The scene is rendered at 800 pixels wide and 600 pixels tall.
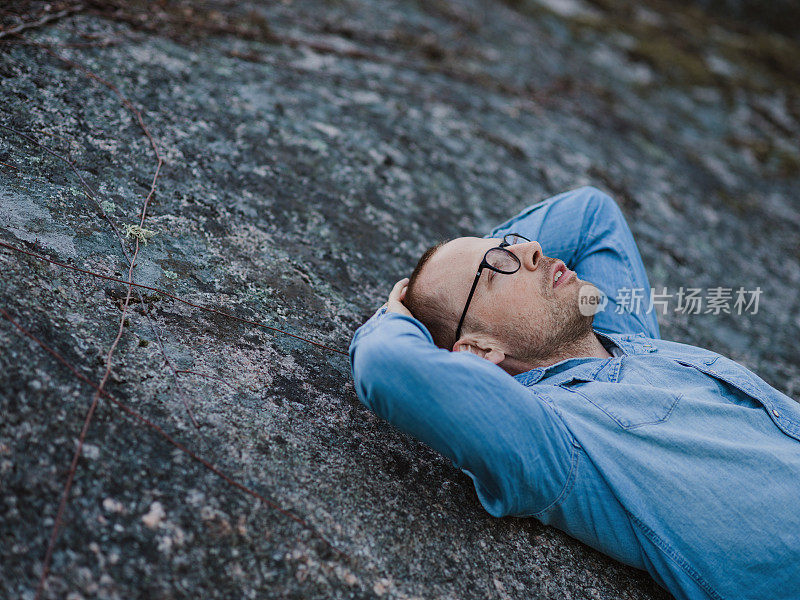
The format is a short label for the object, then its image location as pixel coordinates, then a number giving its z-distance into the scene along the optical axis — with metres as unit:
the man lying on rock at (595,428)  1.76
